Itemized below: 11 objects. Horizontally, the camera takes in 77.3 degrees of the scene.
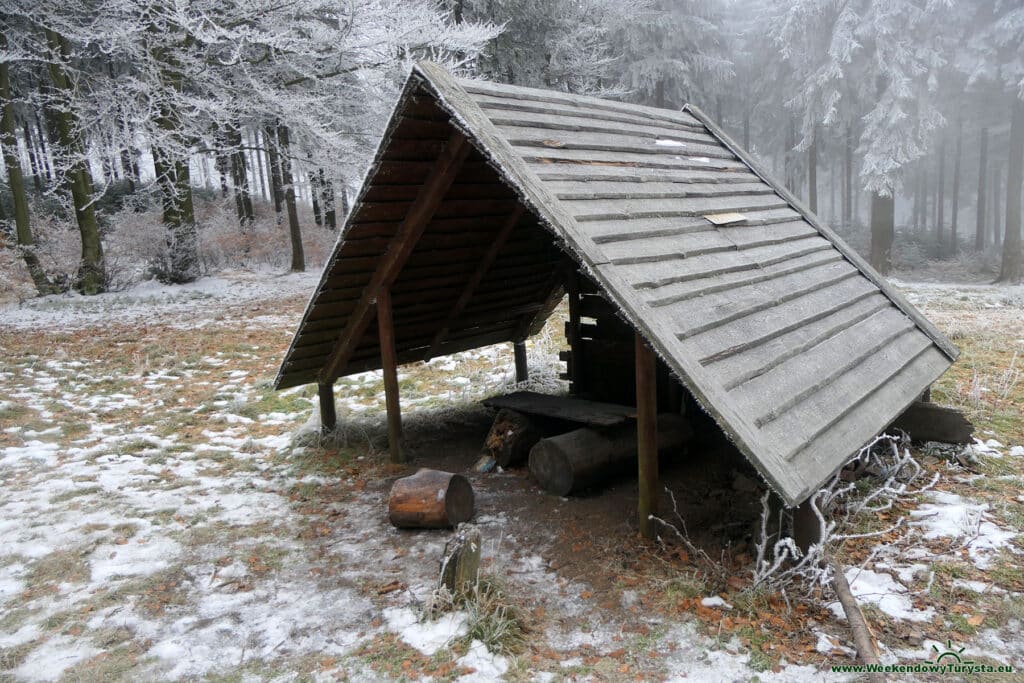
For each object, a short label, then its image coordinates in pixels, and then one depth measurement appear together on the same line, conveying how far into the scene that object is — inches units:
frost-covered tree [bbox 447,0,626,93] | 621.8
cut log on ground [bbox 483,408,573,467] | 234.2
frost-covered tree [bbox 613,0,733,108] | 834.2
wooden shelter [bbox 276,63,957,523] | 141.9
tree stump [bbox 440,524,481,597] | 138.3
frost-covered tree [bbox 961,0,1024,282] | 654.5
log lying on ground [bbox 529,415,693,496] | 200.5
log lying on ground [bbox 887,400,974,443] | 215.8
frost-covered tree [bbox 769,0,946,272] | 677.3
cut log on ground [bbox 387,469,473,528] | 180.4
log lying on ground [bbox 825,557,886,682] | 112.4
